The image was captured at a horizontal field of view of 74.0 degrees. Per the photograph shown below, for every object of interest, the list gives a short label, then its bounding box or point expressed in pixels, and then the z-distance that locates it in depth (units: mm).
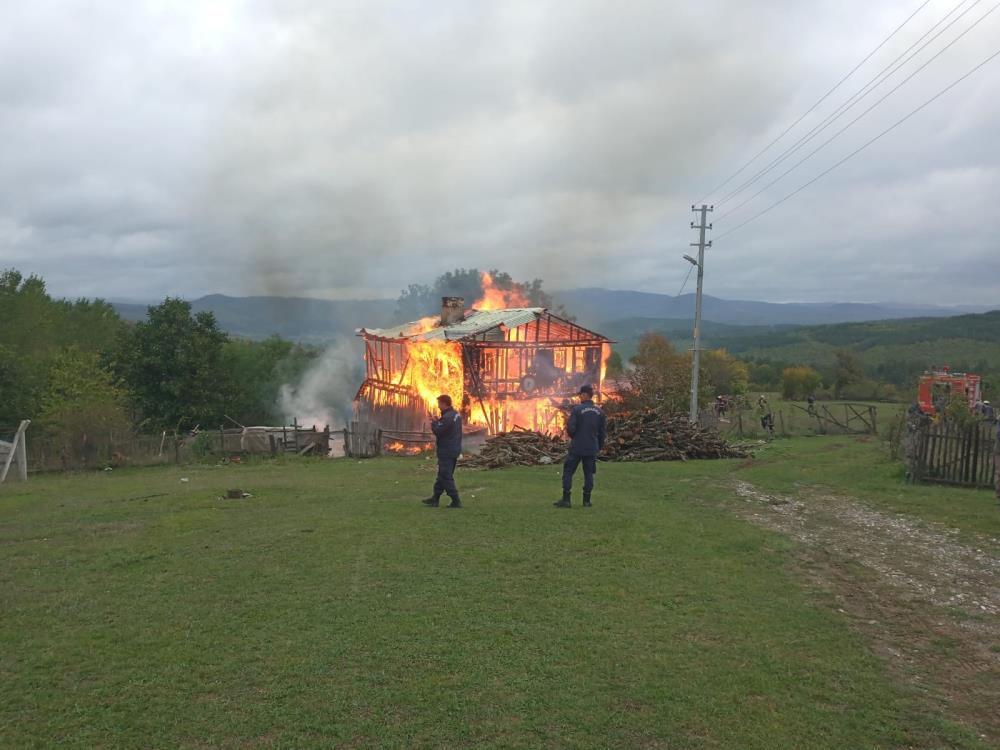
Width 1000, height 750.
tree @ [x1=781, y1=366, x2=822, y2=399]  59844
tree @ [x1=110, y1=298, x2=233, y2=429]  36000
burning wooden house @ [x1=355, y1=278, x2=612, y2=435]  28125
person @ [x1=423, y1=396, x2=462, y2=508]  11805
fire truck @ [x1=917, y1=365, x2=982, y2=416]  27266
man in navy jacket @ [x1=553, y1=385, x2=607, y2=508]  12070
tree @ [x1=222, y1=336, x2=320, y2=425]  46500
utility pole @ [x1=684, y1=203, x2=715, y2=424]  28828
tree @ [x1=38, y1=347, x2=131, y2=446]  22797
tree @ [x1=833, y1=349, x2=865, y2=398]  58344
